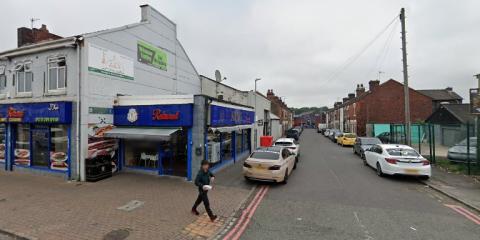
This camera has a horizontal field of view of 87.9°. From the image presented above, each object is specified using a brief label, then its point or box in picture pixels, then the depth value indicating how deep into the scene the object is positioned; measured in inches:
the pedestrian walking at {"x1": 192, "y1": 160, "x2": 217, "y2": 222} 251.8
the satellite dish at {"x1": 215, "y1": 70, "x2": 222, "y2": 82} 877.9
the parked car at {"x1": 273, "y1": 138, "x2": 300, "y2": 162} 639.6
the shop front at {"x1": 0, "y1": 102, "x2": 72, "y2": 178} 420.8
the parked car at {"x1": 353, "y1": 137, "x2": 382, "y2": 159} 705.0
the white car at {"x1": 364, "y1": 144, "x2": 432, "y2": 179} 417.7
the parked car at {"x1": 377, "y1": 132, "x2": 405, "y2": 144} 852.0
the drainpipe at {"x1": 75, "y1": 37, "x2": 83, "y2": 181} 405.7
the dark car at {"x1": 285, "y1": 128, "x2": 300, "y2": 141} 1283.5
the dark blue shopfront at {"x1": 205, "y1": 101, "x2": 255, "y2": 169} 448.7
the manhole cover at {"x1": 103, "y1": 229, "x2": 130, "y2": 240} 211.3
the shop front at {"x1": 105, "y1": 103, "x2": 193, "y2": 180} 408.5
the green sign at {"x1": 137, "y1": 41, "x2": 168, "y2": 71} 526.3
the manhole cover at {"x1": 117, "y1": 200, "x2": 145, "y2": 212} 279.1
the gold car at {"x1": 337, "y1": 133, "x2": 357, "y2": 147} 1050.1
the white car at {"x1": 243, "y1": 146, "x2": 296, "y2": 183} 383.9
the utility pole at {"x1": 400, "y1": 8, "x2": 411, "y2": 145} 579.8
